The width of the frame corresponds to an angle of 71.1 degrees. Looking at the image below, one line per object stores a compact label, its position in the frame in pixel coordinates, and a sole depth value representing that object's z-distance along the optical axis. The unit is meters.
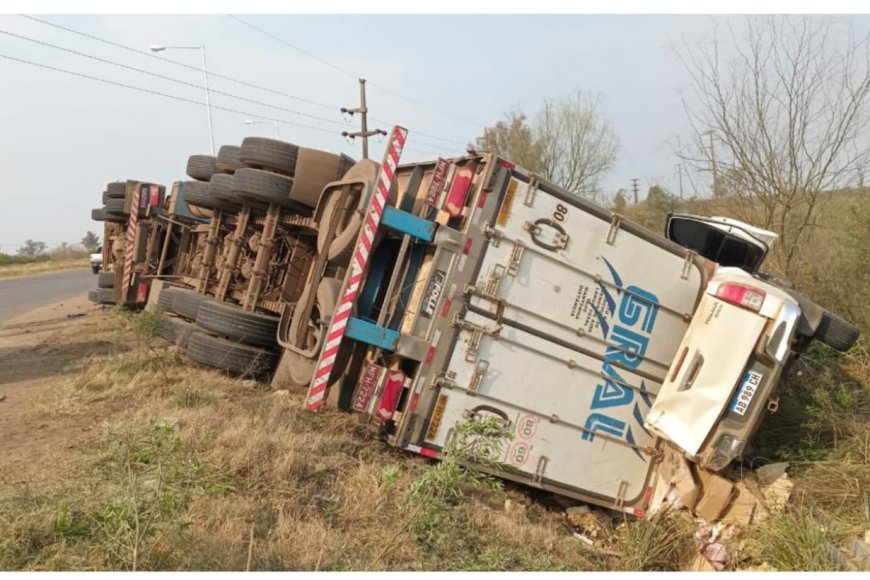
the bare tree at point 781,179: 8.51
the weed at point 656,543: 4.08
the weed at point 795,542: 3.48
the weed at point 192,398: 5.30
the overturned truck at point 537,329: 4.30
